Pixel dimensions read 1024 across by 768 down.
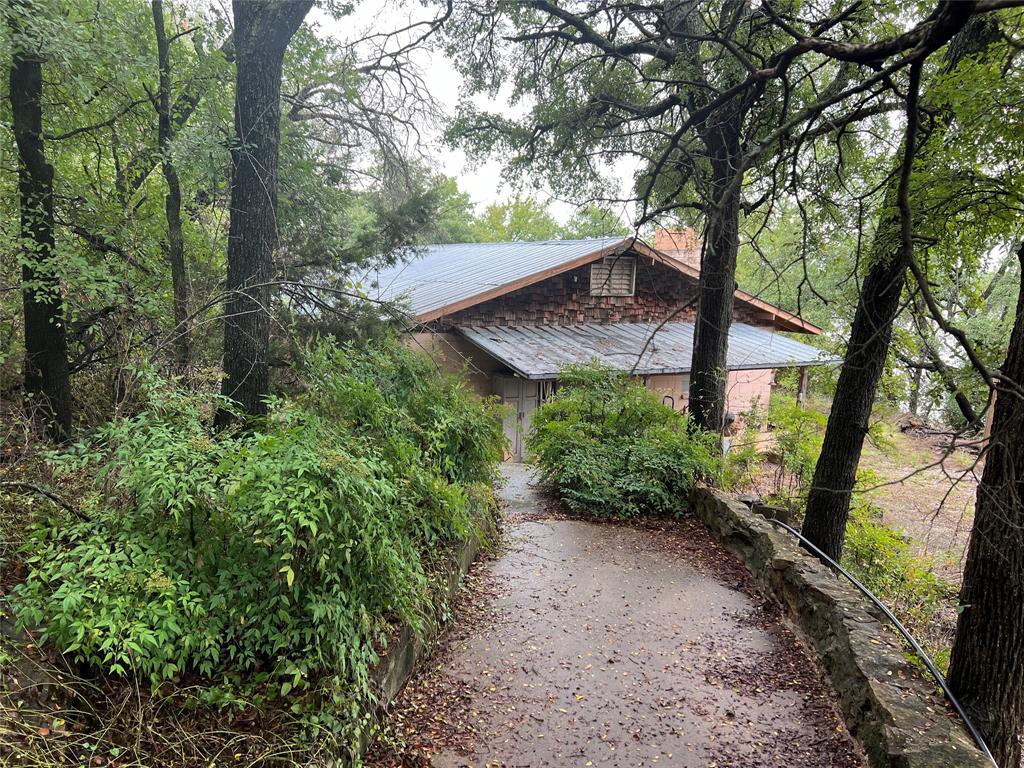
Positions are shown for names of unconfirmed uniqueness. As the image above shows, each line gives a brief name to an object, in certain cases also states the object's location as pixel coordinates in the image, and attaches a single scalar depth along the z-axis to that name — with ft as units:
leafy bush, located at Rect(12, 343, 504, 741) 8.20
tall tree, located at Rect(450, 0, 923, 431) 22.02
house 38.88
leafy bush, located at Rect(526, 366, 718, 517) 25.18
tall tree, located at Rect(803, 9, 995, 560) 15.93
